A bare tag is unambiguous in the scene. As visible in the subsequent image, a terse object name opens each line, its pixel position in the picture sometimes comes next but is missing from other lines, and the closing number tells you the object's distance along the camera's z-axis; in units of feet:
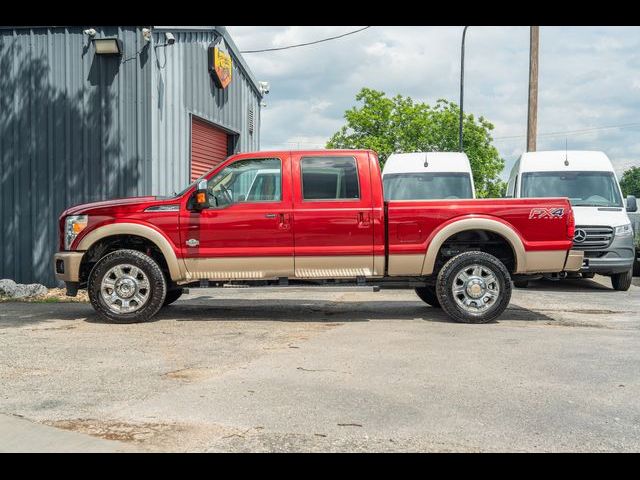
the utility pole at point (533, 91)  69.31
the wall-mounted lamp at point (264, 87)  72.56
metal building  42.80
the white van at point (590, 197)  40.96
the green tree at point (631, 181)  375.86
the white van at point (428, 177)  44.73
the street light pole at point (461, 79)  98.48
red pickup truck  27.53
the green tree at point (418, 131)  165.48
